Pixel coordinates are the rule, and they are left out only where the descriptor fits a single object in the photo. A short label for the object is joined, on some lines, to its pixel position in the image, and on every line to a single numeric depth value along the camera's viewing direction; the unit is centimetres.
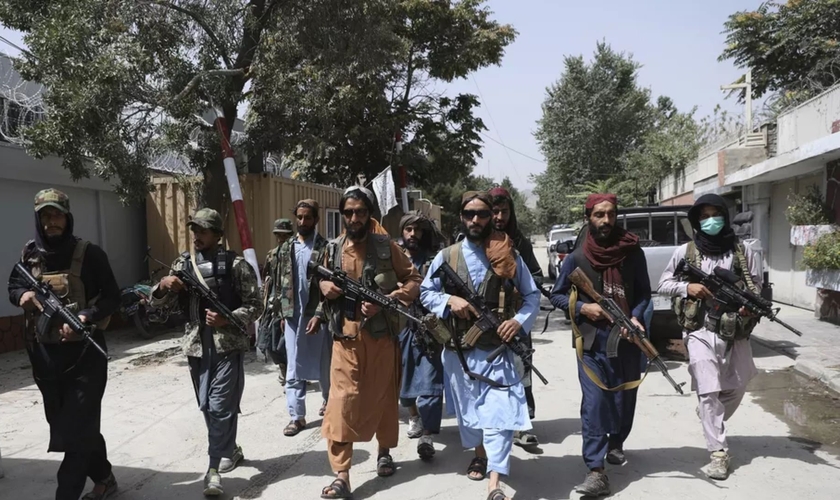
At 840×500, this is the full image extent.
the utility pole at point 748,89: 1644
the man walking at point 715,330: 380
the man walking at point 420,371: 432
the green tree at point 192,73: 659
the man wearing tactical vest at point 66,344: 325
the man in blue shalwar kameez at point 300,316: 480
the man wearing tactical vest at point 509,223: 432
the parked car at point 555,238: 1798
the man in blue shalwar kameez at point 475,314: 345
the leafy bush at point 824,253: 907
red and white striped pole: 812
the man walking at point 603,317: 351
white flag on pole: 1232
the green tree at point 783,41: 1773
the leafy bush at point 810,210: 1010
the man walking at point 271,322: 521
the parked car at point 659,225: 801
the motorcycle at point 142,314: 882
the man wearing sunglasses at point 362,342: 355
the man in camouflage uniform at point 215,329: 361
